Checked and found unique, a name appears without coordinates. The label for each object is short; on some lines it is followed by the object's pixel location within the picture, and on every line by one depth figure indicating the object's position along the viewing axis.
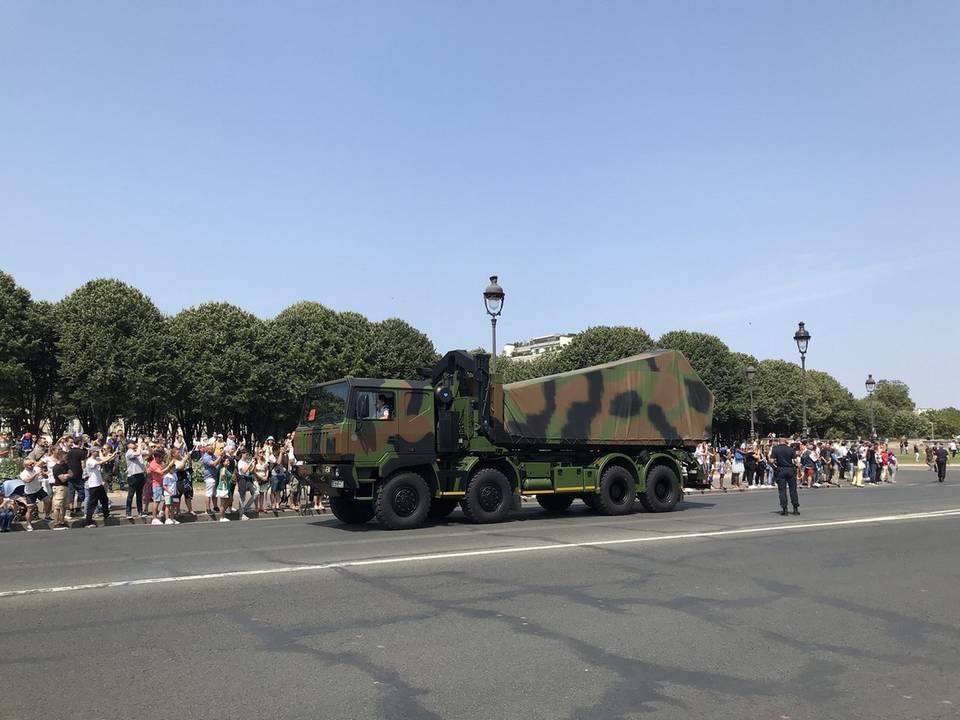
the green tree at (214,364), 48.34
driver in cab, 15.00
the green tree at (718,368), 71.38
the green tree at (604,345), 67.12
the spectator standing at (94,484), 16.31
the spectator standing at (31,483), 16.27
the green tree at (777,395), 85.94
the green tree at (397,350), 56.16
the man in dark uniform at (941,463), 33.66
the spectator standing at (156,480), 17.20
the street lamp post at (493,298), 20.84
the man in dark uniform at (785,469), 16.56
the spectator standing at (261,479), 19.15
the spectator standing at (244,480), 18.28
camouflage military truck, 14.82
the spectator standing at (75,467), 16.33
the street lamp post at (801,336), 31.73
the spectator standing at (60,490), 16.20
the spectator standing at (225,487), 18.16
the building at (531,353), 192.69
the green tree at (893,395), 169.50
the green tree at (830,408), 95.31
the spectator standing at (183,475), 17.54
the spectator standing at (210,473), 18.17
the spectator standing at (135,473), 17.17
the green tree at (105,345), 44.66
